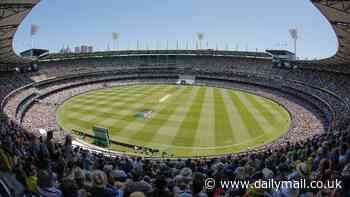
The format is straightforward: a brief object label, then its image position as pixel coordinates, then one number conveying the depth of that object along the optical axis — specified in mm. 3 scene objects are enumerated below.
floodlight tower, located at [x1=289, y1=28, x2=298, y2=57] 82562
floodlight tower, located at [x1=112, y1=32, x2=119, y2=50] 107581
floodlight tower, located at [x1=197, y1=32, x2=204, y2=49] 107062
